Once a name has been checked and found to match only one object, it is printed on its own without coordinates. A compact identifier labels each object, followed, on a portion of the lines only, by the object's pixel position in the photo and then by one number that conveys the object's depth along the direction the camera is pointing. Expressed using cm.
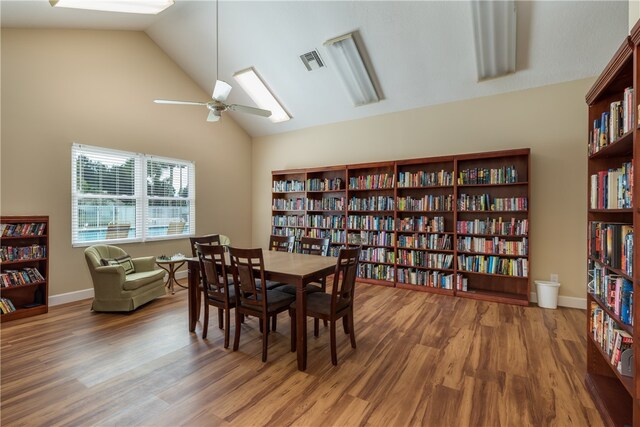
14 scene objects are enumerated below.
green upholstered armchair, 360
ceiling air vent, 445
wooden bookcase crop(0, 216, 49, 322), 334
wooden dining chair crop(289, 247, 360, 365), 243
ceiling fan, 307
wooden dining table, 238
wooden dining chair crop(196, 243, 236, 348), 268
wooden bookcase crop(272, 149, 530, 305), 411
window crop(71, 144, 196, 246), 424
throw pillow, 383
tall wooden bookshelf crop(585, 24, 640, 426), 153
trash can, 379
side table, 435
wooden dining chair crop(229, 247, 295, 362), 249
